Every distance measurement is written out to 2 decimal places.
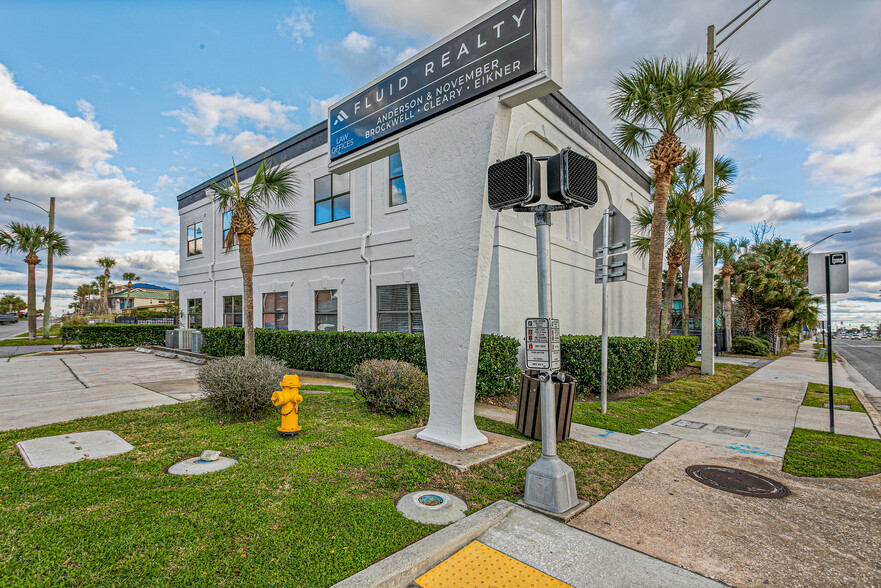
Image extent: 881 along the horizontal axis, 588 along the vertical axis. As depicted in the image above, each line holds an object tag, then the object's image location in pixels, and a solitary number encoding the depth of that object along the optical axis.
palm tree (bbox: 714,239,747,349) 27.39
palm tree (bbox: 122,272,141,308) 68.36
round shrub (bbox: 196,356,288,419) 6.23
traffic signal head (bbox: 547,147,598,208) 3.68
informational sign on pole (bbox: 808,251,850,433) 6.48
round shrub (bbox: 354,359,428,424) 6.81
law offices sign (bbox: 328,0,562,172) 4.42
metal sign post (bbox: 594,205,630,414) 7.62
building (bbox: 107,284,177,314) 91.44
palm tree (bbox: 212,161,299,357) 10.02
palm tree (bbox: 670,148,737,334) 15.70
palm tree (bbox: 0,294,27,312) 103.81
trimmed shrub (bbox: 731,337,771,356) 25.19
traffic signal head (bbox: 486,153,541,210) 3.79
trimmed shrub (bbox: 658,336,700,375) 12.87
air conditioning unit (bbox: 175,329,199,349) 18.28
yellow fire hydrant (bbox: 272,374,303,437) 5.23
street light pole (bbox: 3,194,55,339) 25.81
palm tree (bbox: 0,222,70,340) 25.31
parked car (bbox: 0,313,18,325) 64.32
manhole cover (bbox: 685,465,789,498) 4.23
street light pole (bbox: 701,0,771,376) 14.09
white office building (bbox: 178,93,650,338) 10.99
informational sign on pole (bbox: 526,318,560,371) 3.65
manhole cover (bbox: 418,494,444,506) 3.65
